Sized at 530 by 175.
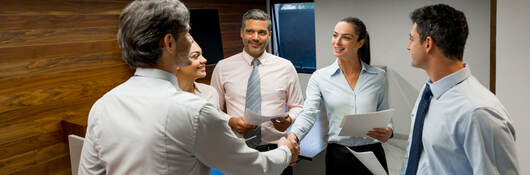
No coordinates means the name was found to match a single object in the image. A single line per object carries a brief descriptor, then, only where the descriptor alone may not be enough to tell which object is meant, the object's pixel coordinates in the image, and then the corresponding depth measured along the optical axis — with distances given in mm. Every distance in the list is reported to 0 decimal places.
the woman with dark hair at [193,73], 2416
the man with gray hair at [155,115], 1195
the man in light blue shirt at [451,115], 1288
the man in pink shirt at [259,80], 2918
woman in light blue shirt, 2383
